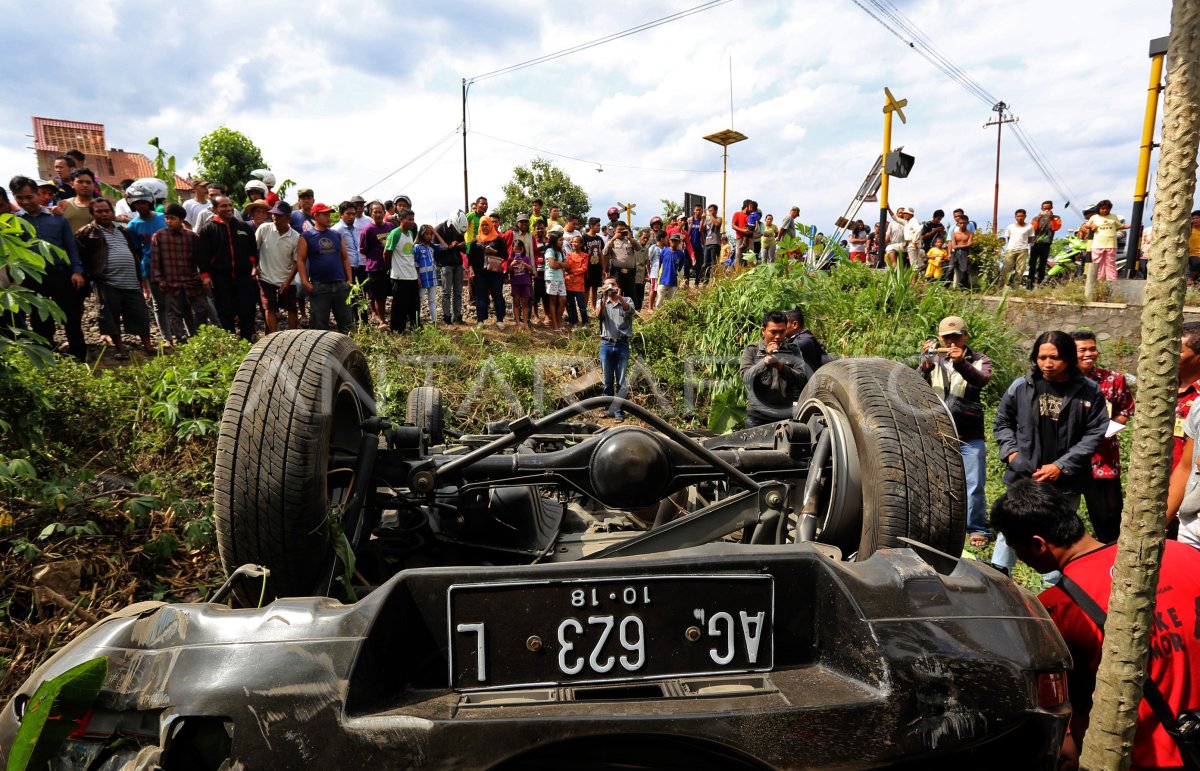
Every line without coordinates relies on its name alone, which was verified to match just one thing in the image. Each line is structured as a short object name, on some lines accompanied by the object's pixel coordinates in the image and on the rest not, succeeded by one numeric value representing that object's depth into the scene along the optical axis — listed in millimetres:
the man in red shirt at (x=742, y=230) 14438
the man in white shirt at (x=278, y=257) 8578
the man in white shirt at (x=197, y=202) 8984
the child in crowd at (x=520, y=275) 11703
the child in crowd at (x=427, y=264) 10273
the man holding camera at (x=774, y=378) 5809
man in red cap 8719
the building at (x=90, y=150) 35562
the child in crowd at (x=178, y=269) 7934
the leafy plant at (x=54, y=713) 1584
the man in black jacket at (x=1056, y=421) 4590
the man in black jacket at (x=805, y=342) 6293
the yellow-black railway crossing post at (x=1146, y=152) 9703
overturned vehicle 1581
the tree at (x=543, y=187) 33906
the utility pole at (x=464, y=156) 27509
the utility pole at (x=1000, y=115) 36156
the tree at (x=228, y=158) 26328
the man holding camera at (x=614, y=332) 8820
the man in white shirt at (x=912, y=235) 14672
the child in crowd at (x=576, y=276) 12047
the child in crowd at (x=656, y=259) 13305
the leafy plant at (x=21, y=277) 3537
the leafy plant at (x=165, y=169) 11255
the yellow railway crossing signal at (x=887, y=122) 11195
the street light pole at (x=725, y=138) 16922
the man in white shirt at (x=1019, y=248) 14875
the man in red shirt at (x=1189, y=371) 4141
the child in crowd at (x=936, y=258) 12934
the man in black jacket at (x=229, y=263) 8141
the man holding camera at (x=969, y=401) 5566
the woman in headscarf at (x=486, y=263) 11422
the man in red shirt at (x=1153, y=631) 2336
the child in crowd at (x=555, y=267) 11789
